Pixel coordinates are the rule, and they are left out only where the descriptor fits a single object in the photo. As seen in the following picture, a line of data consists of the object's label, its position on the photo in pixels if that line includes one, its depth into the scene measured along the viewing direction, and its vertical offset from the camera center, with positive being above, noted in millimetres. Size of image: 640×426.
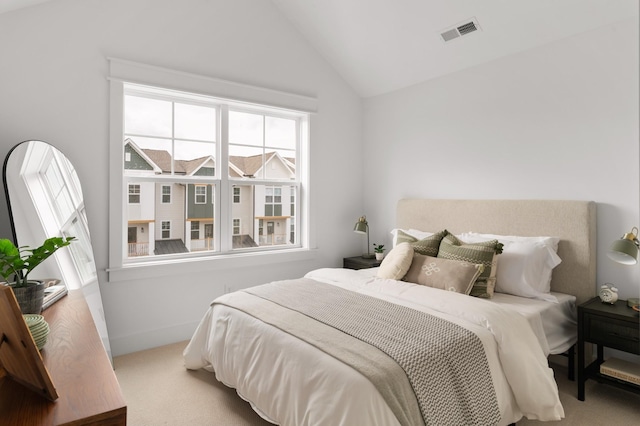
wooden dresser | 912 -473
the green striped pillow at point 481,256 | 2777 -313
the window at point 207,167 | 3393 +472
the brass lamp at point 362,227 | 4383 -141
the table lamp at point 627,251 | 2460 -228
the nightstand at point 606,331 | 2393 -751
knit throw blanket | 1714 -658
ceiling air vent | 3230 +1608
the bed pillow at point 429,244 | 3213 -250
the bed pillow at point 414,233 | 3680 -183
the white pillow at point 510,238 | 2955 -187
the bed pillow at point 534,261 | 2877 -344
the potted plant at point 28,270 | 1438 -224
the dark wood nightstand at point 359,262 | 4238 -540
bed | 1665 -678
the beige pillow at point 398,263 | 3031 -388
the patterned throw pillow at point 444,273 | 2717 -431
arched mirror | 2434 +19
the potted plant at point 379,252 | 4348 -424
